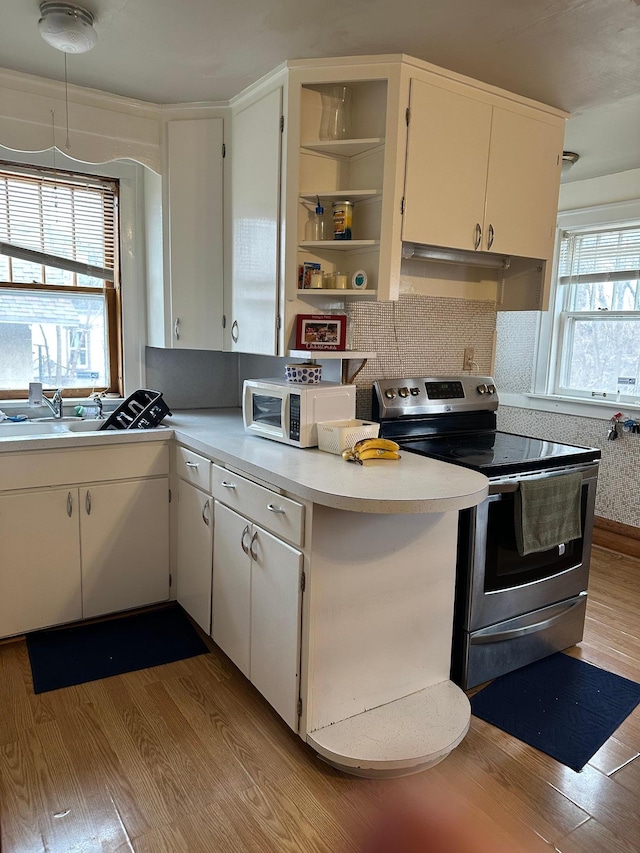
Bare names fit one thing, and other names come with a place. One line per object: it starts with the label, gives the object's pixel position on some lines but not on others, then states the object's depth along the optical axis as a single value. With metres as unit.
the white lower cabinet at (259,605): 1.86
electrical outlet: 3.03
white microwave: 2.21
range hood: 2.47
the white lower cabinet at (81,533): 2.46
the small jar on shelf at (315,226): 2.48
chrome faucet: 2.96
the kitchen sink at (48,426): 2.78
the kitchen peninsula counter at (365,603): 1.76
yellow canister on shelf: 2.37
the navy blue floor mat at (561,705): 2.01
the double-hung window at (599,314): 3.82
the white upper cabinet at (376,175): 2.29
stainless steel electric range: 2.19
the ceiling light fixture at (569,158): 3.42
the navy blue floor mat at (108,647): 2.33
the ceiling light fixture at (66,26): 1.97
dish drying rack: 2.82
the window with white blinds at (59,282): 2.93
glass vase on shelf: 2.42
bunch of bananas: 2.06
